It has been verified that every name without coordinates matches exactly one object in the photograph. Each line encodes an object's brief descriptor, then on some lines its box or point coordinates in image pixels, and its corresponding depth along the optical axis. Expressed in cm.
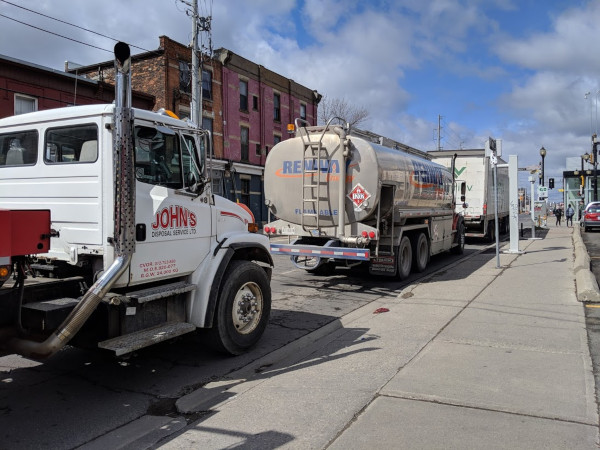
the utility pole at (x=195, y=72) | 1731
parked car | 2762
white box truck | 1962
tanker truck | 939
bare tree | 4053
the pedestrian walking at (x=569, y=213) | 3441
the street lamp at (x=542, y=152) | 2833
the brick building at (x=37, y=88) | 1719
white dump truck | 385
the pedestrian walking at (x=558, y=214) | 3569
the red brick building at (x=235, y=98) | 2489
